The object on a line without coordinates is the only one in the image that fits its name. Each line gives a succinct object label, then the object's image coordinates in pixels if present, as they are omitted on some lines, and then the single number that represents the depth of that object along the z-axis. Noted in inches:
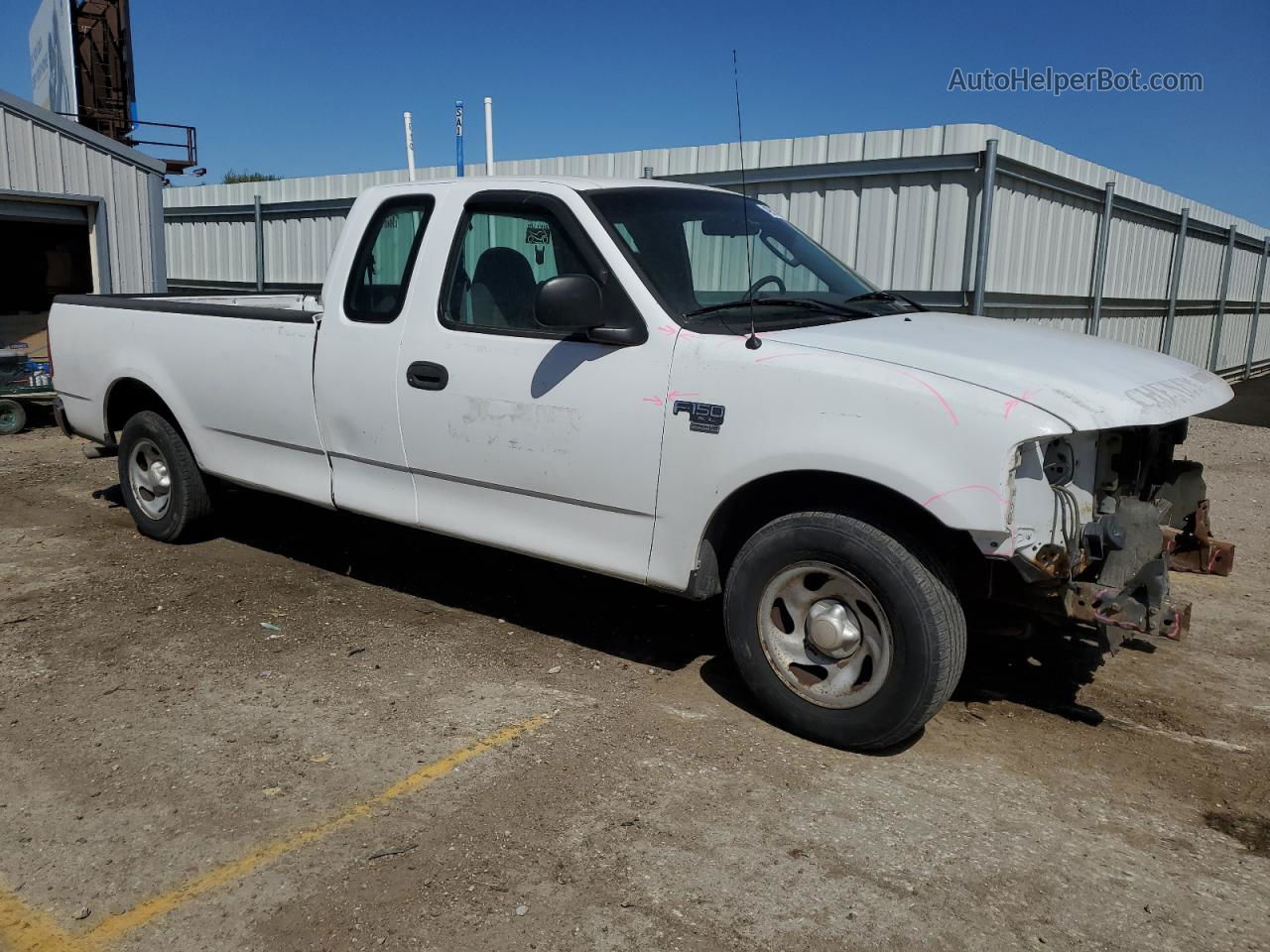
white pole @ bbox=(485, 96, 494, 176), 268.6
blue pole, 305.1
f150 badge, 157.5
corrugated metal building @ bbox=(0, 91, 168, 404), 457.1
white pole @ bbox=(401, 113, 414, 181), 276.1
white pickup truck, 142.6
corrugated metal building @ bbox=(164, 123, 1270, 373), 429.4
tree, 2062.0
